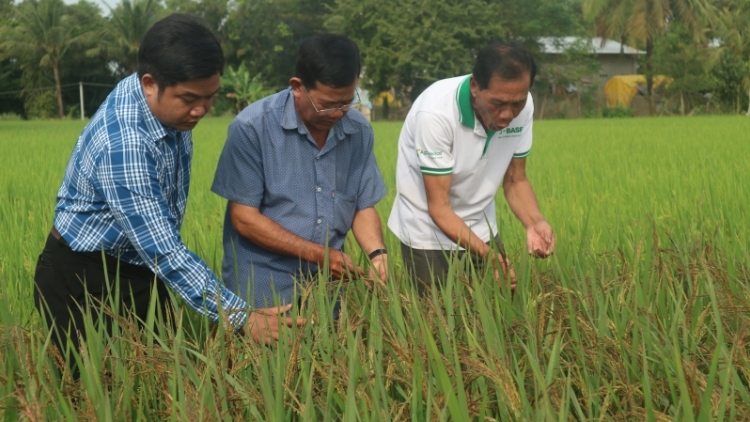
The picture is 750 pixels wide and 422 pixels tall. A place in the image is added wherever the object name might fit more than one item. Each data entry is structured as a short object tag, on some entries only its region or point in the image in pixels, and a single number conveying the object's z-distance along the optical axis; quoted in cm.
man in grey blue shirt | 220
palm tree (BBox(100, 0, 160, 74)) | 3553
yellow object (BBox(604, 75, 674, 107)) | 3358
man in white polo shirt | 249
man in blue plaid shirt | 184
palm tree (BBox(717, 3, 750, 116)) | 2767
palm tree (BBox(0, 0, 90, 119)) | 3553
